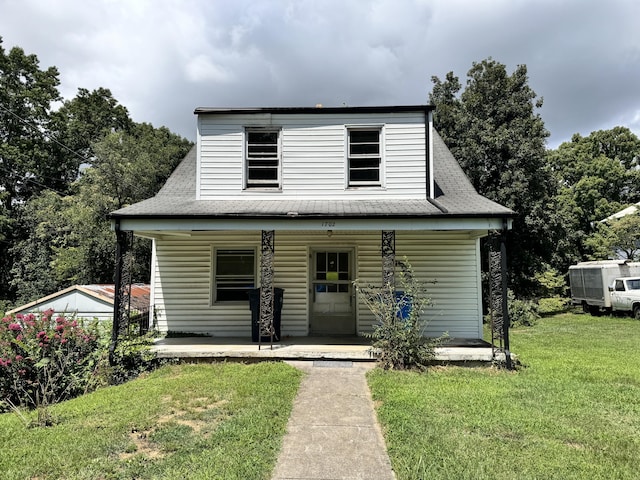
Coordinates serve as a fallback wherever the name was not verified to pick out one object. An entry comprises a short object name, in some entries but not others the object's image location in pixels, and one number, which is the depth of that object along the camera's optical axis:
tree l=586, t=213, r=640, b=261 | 19.36
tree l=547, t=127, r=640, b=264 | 26.44
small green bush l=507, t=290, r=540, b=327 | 14.84
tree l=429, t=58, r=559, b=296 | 16.58
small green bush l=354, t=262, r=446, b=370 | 6.56
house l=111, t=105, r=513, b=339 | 8.81
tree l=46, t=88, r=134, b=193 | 29.31
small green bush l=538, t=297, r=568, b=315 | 18.64
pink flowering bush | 6.04
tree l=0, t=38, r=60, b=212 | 26.53
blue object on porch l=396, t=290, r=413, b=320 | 6.78
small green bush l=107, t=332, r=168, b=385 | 6.61
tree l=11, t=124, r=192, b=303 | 17.95
